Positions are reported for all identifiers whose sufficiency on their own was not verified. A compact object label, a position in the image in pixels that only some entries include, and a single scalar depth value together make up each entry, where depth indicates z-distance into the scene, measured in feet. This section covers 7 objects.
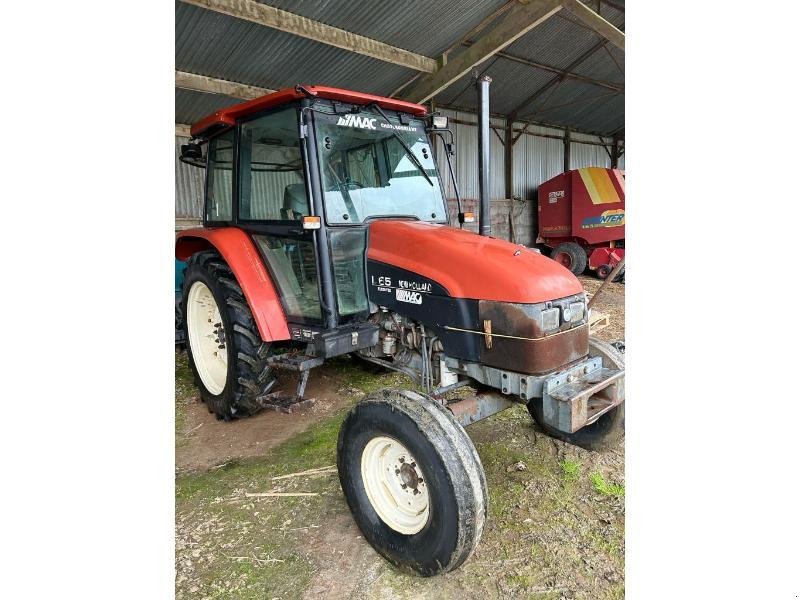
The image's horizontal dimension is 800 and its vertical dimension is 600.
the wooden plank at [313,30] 17.19
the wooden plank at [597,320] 17.49
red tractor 6.98
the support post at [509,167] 41.45
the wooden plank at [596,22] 21.06
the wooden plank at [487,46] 20.98
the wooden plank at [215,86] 20.16
